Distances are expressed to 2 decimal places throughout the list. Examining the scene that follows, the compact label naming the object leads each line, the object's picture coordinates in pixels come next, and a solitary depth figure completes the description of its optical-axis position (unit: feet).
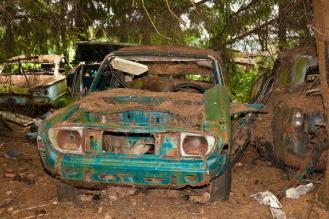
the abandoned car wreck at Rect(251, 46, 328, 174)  13.17
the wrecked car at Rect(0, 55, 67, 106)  27.91
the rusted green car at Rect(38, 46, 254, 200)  11.23
